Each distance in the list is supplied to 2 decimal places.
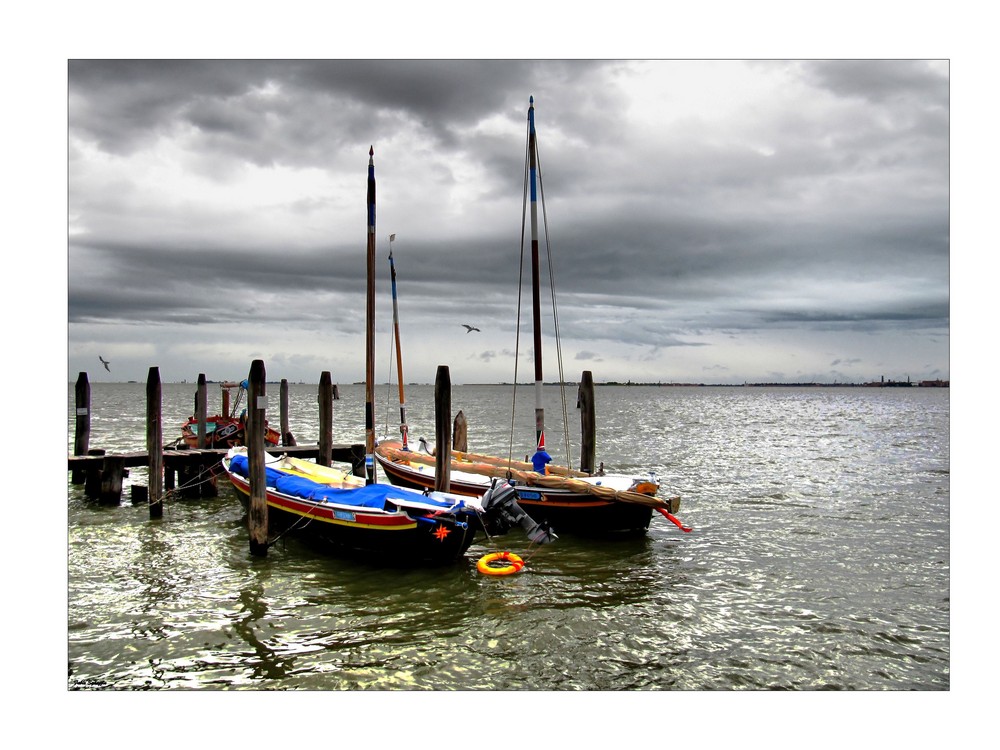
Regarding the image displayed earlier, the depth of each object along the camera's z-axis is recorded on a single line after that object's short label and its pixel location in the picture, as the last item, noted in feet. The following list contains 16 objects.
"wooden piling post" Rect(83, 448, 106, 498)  65.31
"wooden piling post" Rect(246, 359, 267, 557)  43.98
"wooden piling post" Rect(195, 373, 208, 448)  80.23
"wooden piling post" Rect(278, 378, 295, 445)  87.75
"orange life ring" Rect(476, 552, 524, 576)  40.42
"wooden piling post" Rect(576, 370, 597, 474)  63.36
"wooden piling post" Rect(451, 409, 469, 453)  69.15
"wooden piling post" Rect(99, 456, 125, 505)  62.80
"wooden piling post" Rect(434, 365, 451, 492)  49.67
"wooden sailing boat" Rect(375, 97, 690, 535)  50.49
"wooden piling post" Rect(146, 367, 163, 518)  57.77
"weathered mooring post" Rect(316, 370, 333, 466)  67.97
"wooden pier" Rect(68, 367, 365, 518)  58.13
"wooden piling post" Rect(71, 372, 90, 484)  69.67
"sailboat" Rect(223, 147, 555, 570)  41.45
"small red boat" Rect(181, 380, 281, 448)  87.71
